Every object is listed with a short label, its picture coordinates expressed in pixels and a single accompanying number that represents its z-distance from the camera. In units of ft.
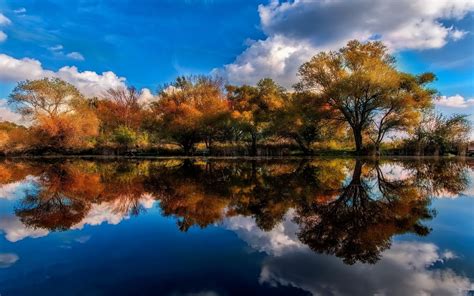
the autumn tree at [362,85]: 91.97
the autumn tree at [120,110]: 164.45
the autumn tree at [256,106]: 104.27
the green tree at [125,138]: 119.14
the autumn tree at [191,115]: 104.78
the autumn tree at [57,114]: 119.14
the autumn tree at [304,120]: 101.30
